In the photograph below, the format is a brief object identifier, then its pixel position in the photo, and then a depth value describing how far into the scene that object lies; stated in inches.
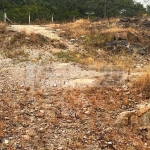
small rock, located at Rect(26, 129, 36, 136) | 247.7
